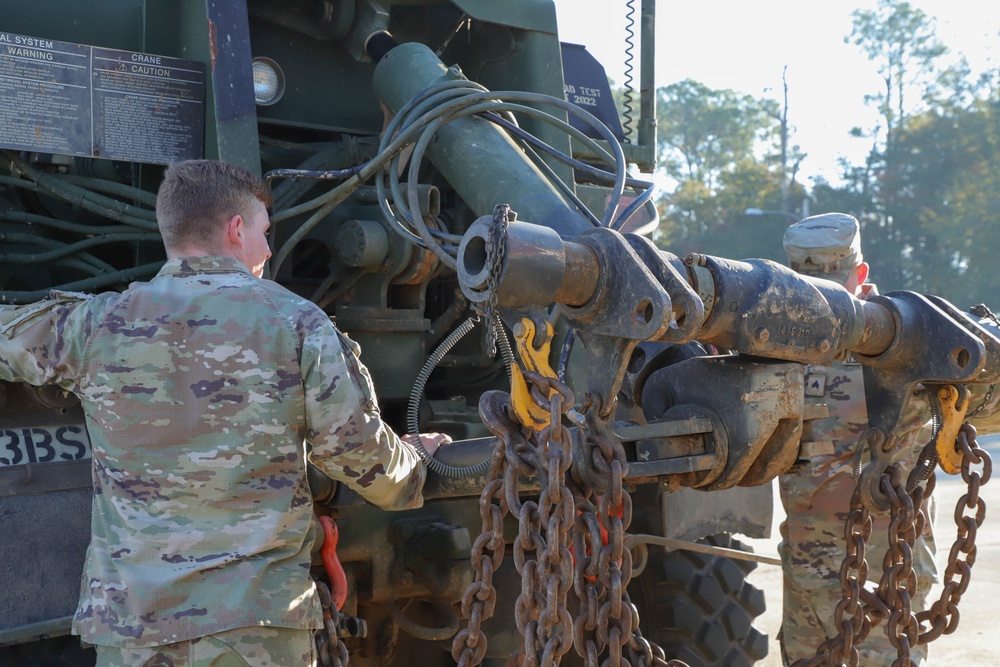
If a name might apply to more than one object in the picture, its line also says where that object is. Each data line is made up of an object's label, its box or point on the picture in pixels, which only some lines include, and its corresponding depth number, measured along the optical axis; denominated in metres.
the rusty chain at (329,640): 2.87
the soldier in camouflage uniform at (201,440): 2.65
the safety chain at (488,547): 2.34
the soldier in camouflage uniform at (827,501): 4.70
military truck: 2.42
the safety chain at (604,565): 2.29
